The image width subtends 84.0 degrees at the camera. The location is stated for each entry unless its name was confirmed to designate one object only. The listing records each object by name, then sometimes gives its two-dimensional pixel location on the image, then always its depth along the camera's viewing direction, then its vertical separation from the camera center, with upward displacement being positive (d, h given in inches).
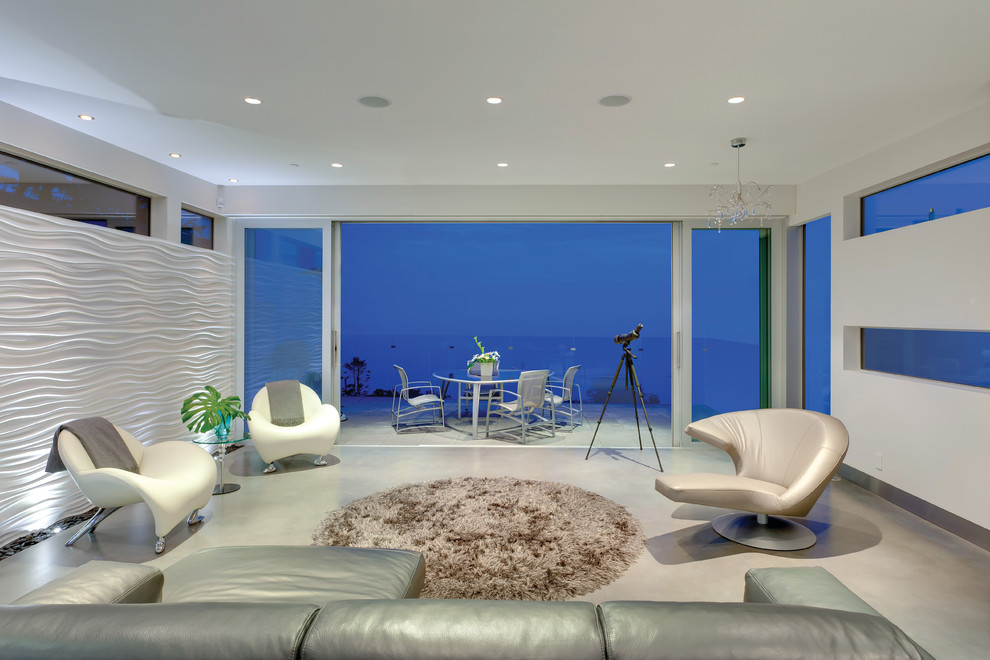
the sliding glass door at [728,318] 229.5 +4.5
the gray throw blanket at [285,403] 203.6 -28.3
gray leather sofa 40.1 -22.8
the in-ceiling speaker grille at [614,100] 128.6 +54.0
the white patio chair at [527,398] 234.6 -30.2
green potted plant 166.4 -26.5
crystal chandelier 161.3 +36.7
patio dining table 247.0 -23.6
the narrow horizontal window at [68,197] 137.4 +36.9
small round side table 163.5 -37.1
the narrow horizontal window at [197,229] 213.0 +39.3
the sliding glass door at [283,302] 235.6 +11.0
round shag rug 108.1 -49.4
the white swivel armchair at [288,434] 188.7 -37.1
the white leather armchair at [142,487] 121.9 -37.0
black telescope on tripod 203.2 -10.1
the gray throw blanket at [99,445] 125.6 -28.3
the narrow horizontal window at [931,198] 137.8 +36.9
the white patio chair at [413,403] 258.5 -39.0
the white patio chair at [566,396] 264.7 -33.7
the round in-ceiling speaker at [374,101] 131.0 +54.6
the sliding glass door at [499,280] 418.6 +37.0
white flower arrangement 257.0 -13.6
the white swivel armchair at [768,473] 123.1 -35.1
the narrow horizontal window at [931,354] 137.4 -6.9
